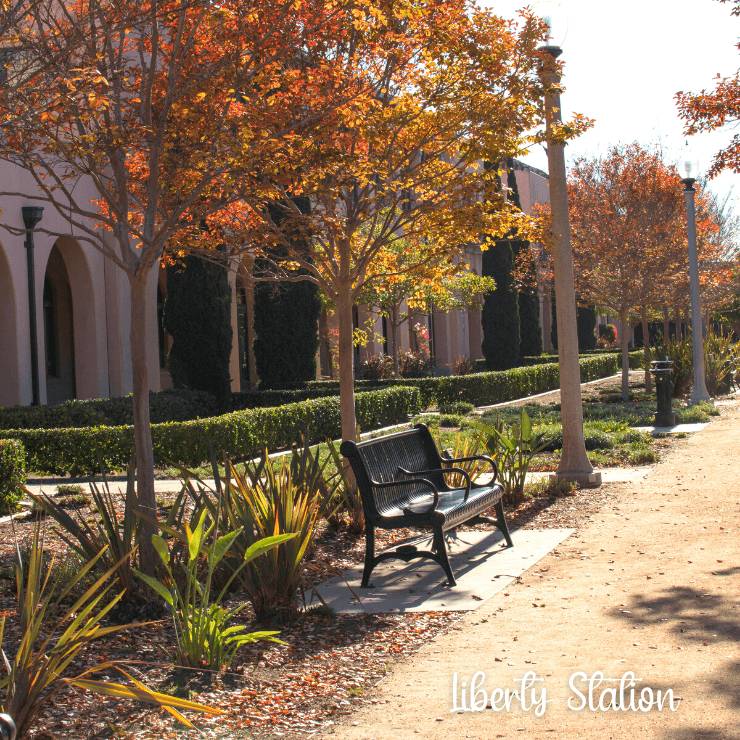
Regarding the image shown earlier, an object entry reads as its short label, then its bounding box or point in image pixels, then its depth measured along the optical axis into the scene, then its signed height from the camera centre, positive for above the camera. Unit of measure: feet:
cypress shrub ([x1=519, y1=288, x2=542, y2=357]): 114.83 +3.02
